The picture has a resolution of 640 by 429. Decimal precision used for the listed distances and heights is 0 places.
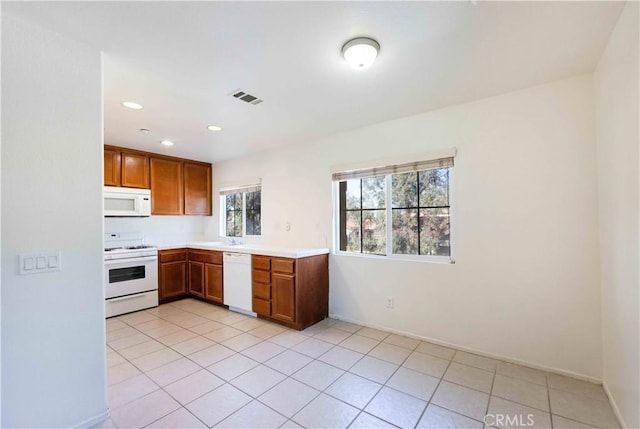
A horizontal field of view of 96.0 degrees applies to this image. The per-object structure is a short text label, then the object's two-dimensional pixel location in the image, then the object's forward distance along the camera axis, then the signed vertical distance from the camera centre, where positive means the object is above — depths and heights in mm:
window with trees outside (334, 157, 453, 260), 2941 +82
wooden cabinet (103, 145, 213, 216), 4176 +673
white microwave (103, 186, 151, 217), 4055 +277
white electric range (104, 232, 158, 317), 3769 -767
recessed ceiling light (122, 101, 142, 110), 2648 +1085
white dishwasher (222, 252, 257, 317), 3787 -847
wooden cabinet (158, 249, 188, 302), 4359 -850
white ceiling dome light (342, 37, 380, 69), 1740 +1036
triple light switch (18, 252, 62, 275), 1566 -231
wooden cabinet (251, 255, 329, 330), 3295 -852
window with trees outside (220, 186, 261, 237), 4723 +136
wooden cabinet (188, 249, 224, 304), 4188 -845
